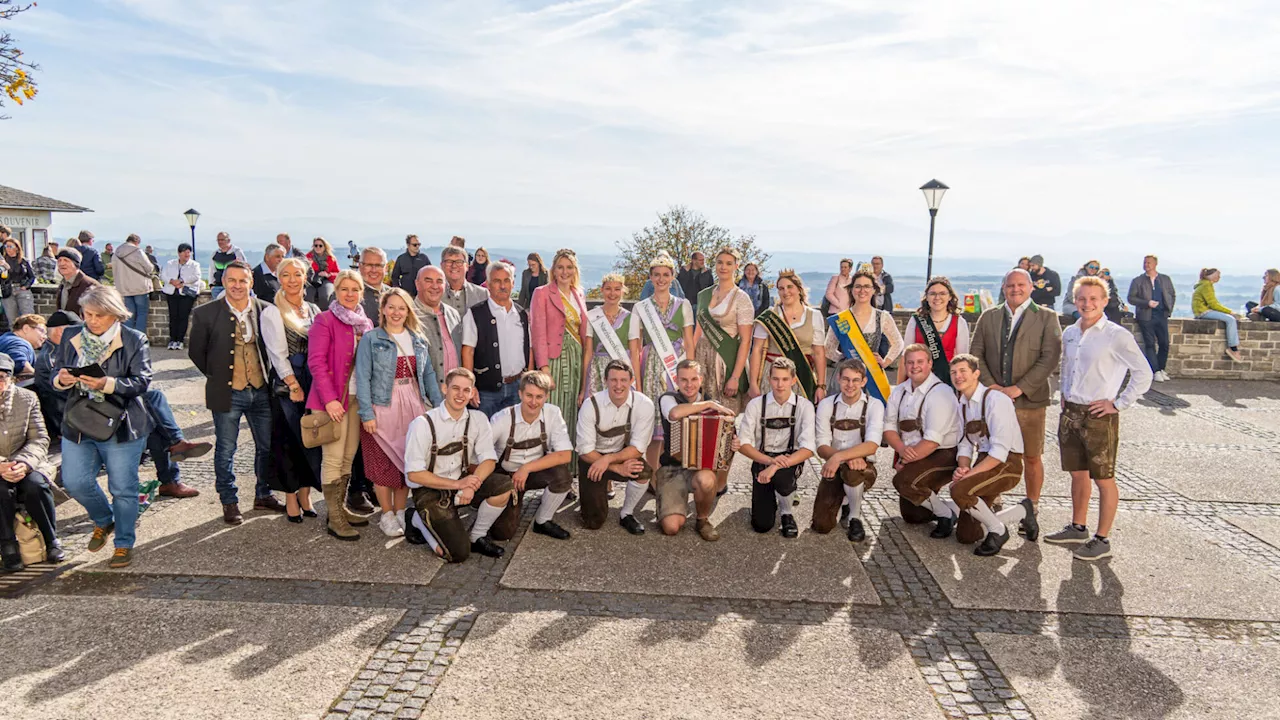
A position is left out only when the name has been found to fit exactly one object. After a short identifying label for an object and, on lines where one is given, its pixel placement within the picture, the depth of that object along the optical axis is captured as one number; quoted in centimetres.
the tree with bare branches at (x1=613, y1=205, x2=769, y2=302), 3173
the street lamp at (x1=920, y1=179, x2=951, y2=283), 1556
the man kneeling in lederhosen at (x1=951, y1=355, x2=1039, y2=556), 535
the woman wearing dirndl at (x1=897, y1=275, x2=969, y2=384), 624
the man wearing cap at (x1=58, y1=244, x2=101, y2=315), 830
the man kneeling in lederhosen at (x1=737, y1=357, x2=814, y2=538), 569
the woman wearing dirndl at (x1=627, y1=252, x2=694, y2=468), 662
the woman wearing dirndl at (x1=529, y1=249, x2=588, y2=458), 636
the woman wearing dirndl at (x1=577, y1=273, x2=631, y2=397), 650
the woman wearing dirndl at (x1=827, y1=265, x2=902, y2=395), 644
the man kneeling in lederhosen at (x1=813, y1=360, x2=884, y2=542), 566
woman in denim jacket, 530
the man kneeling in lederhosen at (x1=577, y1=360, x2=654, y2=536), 567
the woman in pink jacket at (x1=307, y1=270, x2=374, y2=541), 526
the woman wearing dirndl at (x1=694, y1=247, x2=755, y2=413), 664
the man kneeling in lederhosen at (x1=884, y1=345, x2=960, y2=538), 557
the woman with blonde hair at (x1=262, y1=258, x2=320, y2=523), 544
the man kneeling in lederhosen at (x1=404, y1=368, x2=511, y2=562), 511
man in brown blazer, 588
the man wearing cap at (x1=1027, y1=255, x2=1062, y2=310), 1347
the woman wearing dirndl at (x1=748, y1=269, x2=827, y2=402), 656
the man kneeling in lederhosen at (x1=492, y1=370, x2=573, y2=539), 544
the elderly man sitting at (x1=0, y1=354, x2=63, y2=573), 479
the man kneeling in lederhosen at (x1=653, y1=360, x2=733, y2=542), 566
